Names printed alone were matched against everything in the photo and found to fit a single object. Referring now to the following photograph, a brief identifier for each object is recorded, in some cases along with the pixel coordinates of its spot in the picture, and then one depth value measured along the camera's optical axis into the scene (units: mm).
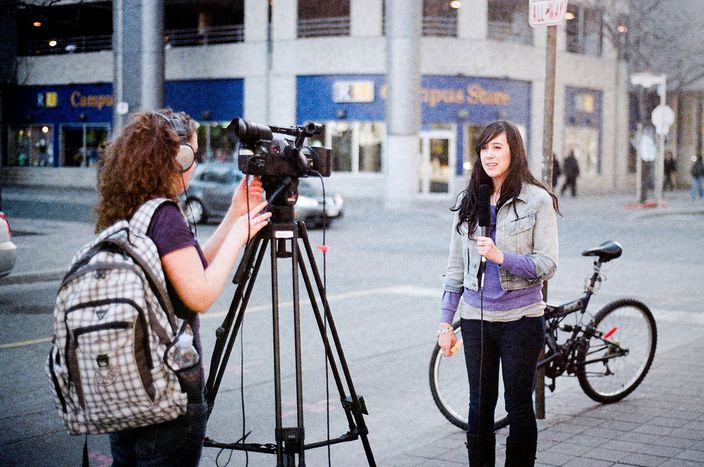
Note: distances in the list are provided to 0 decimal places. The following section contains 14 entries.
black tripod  3811
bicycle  5902
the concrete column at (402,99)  29219
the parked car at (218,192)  22969
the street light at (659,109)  28797
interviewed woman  4254
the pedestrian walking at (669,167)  42594
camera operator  3076
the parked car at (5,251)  10542
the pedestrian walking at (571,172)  36156
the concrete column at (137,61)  29969
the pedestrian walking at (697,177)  35281
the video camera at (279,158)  3533
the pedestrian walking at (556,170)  35222
